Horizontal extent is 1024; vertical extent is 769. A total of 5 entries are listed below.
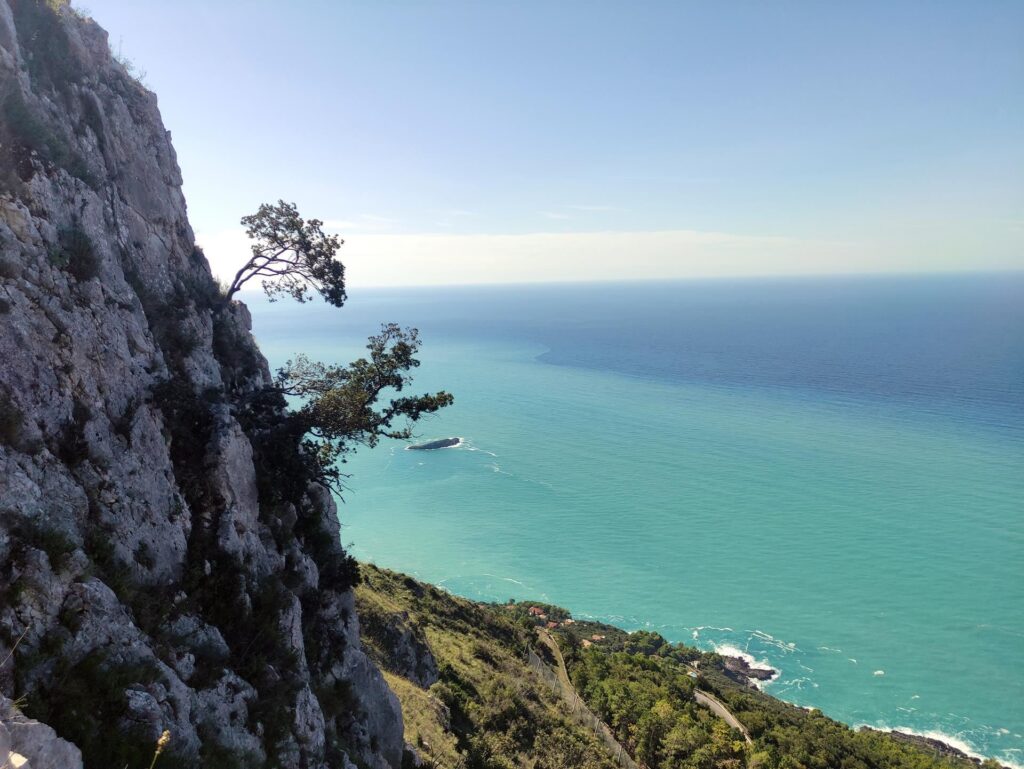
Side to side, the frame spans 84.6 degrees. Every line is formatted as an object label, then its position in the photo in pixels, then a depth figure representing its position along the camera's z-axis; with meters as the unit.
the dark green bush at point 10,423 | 9.42
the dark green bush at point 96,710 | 7.98
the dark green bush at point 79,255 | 12.38
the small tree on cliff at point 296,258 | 22.36
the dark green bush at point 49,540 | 8.89
